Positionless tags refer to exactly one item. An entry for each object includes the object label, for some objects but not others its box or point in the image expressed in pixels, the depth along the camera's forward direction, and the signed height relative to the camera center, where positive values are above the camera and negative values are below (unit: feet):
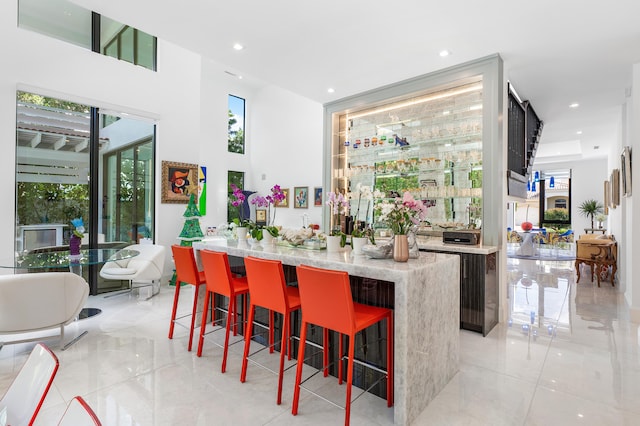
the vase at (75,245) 12.99 -1.29
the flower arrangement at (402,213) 8.04 +0.00
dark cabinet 12.12 -2.88
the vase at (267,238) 11.77 -0.90
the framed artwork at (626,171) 15.00 +1.95
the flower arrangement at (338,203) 9.63 +0.28
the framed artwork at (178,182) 20.16 +1.87
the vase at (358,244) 8.85 -0.82
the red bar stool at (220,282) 9.42 -2.02
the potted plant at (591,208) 39.78 +0.67
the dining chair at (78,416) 2.73 -1.72
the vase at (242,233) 12.48 -0.77
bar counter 6.88 -2.28
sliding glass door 15.48 +1.83
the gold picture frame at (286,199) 29.86 +1.19
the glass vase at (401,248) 7.84 -0.82
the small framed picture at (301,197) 28.66 +1.33
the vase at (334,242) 9.56 -0.83
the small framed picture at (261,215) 31.32 -0.25
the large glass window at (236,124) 31.96 +8.39
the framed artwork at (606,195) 27.52 +1.57
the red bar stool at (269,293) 7.98 -1.99
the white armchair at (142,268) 15.71 -2.69
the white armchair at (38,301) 9.37 -2.63
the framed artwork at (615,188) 20.31 +1.62
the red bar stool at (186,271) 10.83 -1.93
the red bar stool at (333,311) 6.72 -2.09
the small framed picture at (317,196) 27.78 +1.36
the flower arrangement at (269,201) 11.35 +0.37
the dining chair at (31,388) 3.65 -2.03
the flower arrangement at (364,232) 9.00 -0.53
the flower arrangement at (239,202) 11.65 +0.36
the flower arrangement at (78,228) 12.98 -0.64
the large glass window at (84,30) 15.62 +9.20
